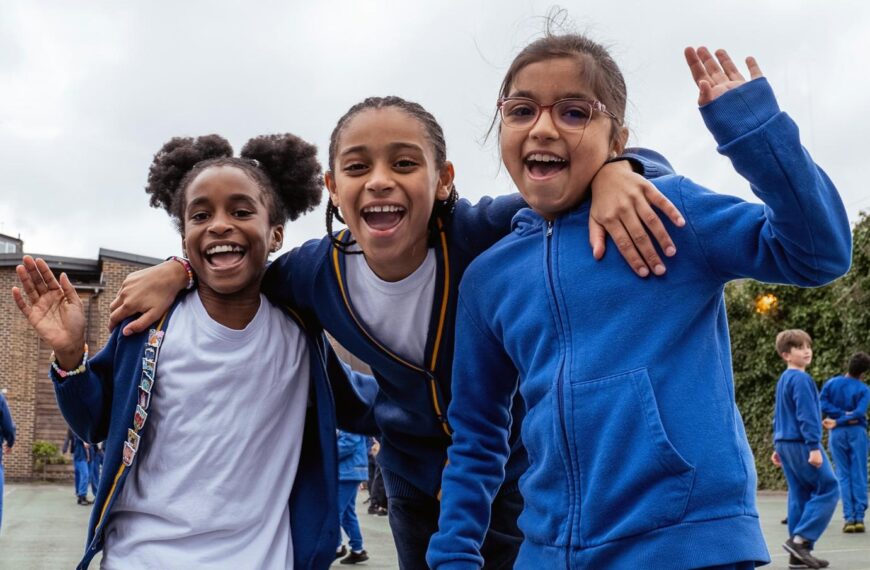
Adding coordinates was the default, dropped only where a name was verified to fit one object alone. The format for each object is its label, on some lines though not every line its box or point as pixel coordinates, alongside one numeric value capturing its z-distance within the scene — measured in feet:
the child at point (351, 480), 25.96
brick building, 83.66
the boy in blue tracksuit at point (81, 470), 53.98
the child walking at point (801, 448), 25.59
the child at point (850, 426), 34.12
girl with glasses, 6.04
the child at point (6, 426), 34.14
